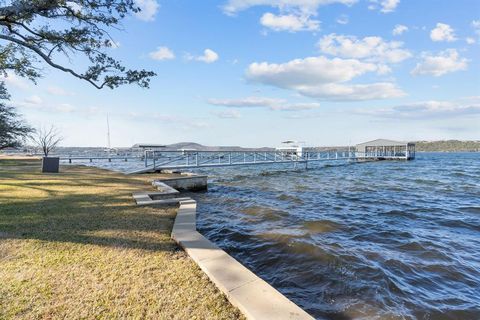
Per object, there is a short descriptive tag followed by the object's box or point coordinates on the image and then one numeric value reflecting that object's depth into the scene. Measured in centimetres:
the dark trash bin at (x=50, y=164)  1485
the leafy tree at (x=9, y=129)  2283
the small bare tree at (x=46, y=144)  3625
